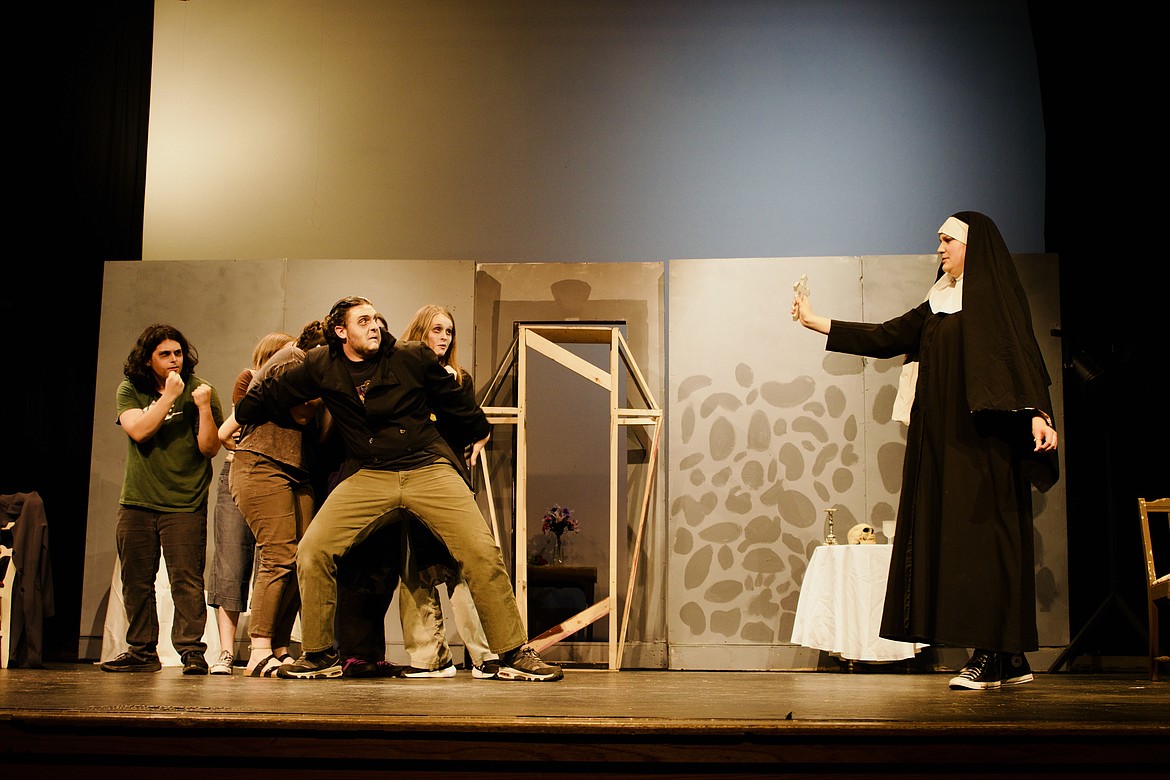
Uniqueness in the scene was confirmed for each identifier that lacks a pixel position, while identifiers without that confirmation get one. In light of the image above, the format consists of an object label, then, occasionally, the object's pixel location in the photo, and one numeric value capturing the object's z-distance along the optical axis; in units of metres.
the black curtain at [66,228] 5.89
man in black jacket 3.45
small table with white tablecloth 4.77
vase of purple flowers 5.67
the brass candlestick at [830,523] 5.12
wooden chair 4.34
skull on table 5.01
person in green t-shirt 4.24
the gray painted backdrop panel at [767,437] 5.34
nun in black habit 3.09
